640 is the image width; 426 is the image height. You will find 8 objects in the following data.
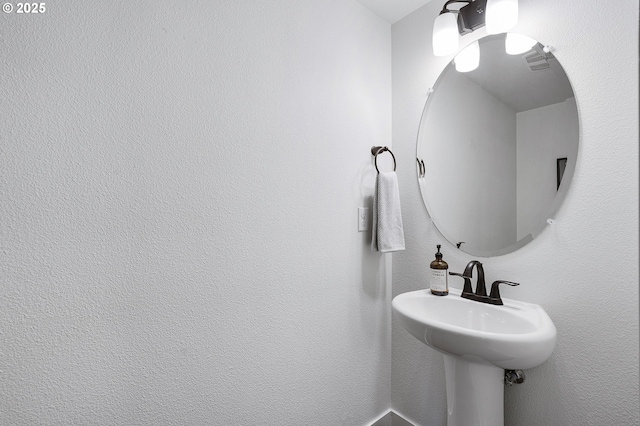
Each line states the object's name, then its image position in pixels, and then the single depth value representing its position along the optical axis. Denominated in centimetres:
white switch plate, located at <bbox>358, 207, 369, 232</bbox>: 153
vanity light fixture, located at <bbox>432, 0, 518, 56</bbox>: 113
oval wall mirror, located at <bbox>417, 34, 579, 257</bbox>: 115
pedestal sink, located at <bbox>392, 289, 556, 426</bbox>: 88
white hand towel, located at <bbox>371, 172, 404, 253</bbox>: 146
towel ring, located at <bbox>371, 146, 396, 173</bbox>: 156
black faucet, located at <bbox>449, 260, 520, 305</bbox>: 120
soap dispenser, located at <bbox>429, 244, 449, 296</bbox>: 134
